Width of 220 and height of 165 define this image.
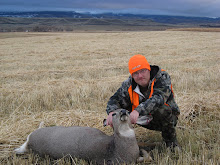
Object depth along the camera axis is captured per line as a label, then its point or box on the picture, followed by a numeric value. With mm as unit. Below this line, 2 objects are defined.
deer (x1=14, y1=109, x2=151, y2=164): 3146
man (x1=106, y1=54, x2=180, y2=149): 3504
